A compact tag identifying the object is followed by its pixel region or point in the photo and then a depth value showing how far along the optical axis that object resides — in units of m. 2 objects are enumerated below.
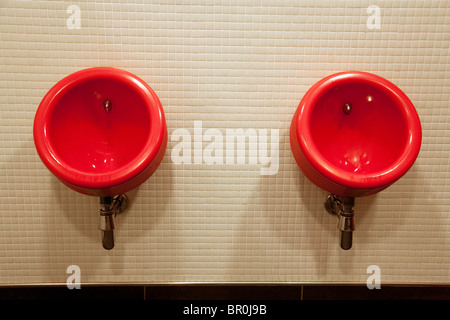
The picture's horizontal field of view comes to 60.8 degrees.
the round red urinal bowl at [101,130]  1.20
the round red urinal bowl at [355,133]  1.21
